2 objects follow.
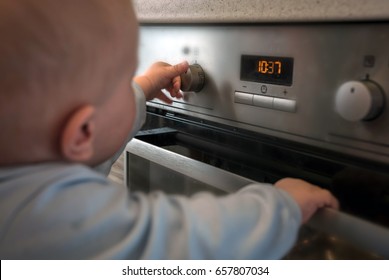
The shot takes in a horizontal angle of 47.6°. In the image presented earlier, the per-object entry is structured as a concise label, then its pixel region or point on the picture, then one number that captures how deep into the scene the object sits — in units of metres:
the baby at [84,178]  0.33
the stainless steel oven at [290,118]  0.39
